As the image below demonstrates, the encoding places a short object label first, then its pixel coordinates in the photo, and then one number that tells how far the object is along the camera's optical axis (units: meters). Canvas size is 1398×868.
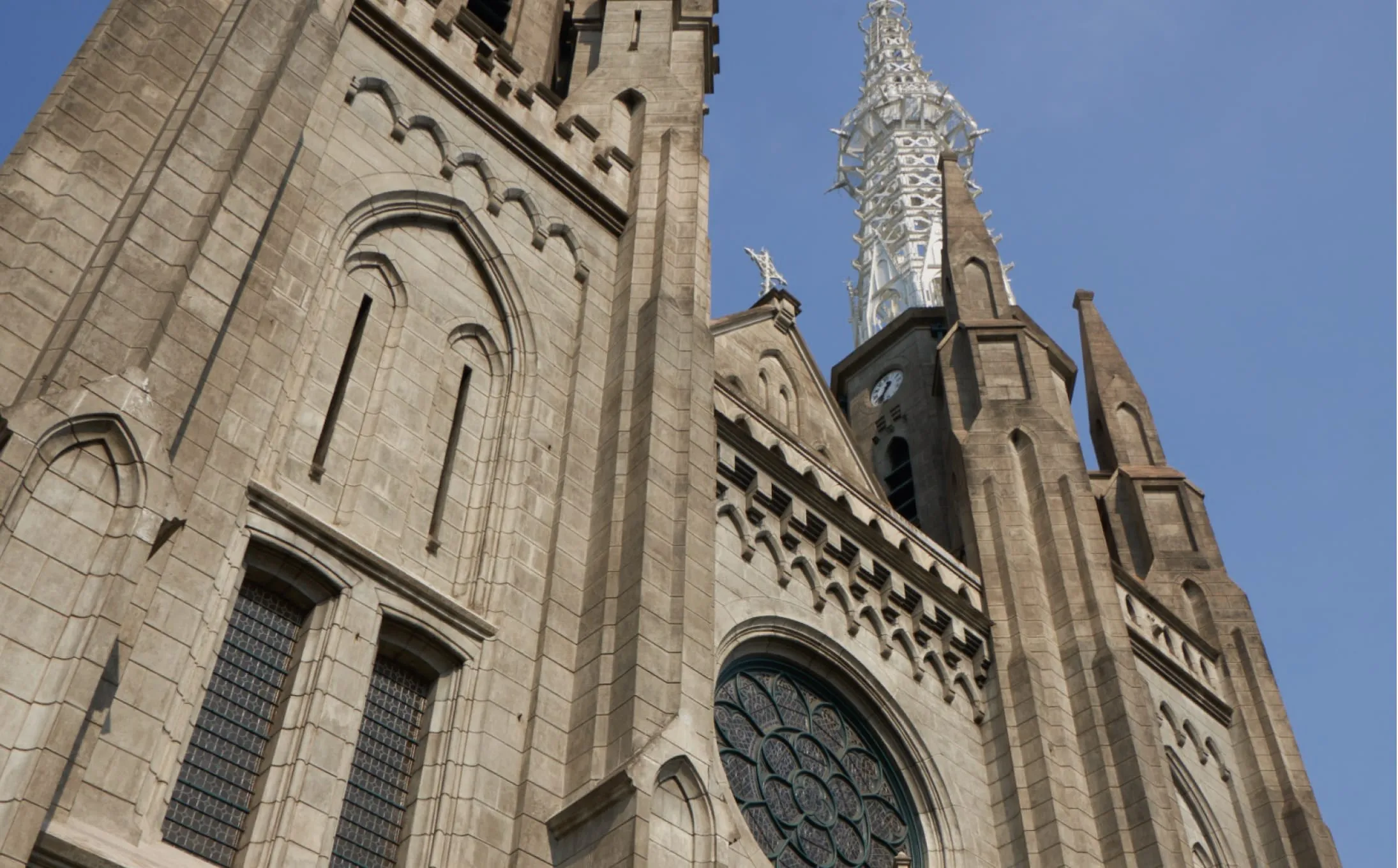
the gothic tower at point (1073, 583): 18.39
